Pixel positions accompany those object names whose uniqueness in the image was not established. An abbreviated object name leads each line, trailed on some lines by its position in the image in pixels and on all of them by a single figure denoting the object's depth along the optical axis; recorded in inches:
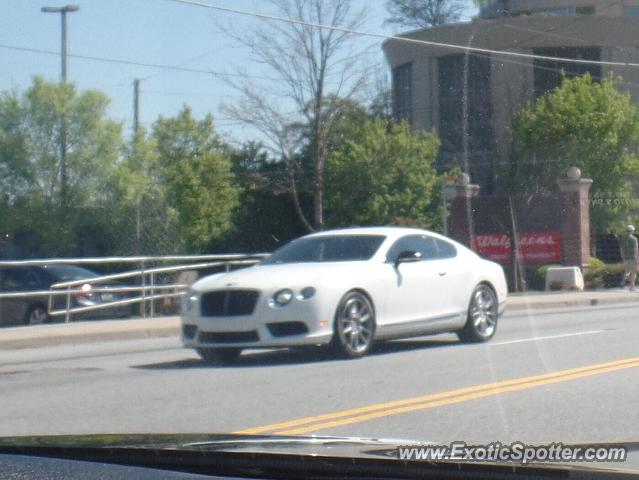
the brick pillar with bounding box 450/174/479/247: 1476.4
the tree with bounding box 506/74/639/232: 1663.4
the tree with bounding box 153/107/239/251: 1391.5
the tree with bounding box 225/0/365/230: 1320.6
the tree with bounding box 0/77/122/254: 1513.3
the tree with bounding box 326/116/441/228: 1526.8
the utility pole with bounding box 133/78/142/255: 1450.3
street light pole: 1445.0
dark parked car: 818.2
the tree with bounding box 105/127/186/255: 1343.5
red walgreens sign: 1417.3
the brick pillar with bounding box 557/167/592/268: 1425.9
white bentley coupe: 472.1
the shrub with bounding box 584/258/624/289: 1359.5
